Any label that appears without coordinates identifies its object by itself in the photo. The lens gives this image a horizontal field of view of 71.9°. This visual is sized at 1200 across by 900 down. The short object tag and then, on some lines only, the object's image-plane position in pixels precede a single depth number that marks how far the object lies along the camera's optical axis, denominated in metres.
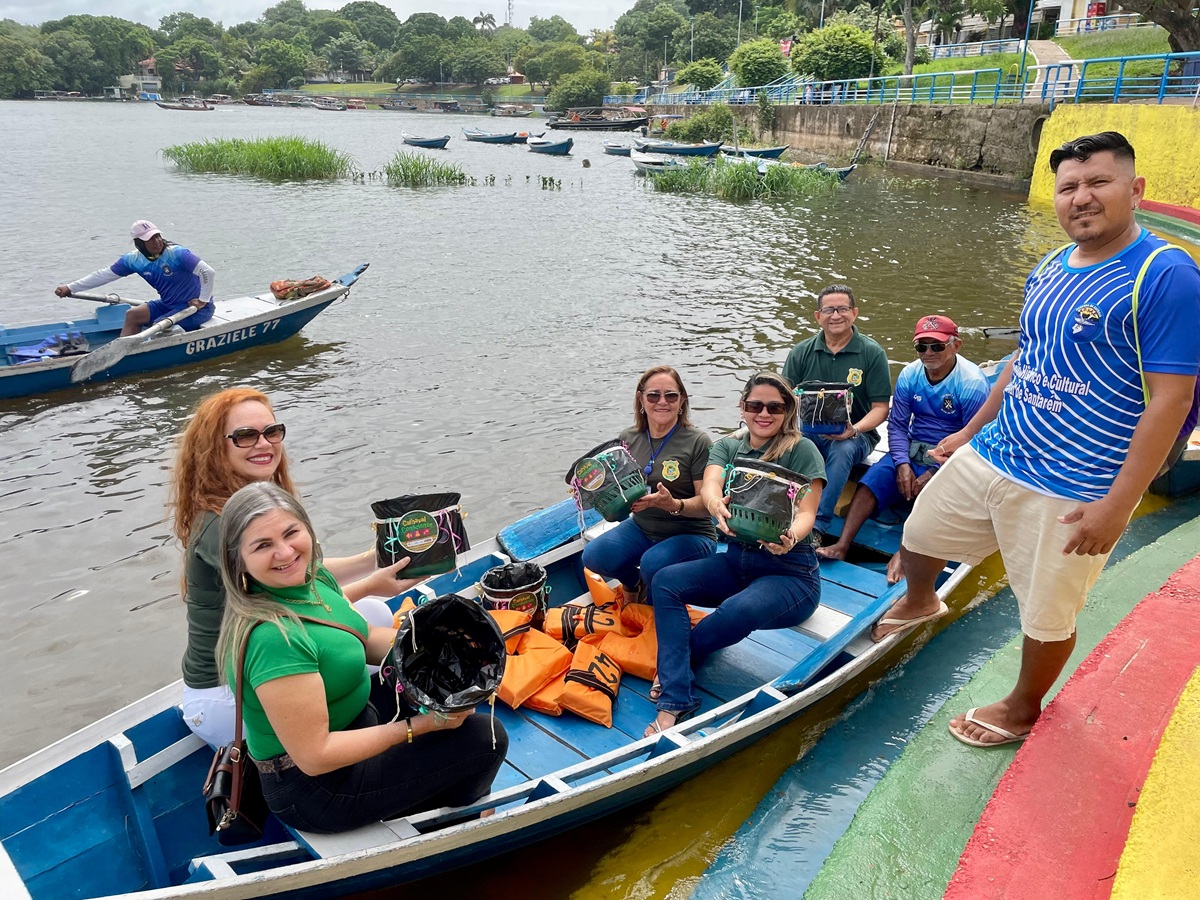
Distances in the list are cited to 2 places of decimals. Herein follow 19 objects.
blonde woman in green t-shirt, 2.62
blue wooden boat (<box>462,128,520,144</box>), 59.88
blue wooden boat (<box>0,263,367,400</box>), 10.59
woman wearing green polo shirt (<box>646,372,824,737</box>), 4.35
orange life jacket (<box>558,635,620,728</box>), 4.30
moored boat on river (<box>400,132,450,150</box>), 51.81
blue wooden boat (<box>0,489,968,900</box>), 3.08
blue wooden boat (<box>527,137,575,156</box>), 50.00
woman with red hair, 3.40
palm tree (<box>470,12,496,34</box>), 174.38
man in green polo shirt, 6.05
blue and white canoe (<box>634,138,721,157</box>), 43.34
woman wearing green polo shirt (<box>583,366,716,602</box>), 4.73
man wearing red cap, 5.93
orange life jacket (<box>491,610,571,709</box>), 4.34
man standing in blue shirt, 2.82
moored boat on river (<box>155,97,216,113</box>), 104.44
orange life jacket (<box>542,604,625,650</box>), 4.89
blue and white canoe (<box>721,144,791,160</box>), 38.32
